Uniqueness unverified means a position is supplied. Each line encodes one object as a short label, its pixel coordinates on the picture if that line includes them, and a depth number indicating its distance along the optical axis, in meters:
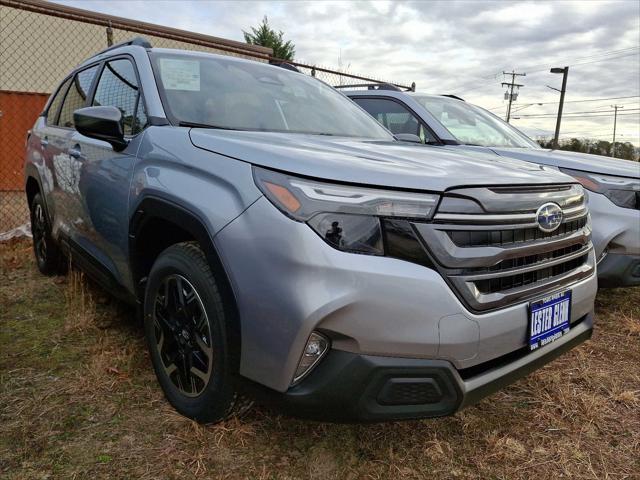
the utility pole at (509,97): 51.59
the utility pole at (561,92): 28.85
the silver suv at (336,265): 1.53
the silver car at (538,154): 3.29
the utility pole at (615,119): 70.56
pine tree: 27.91
